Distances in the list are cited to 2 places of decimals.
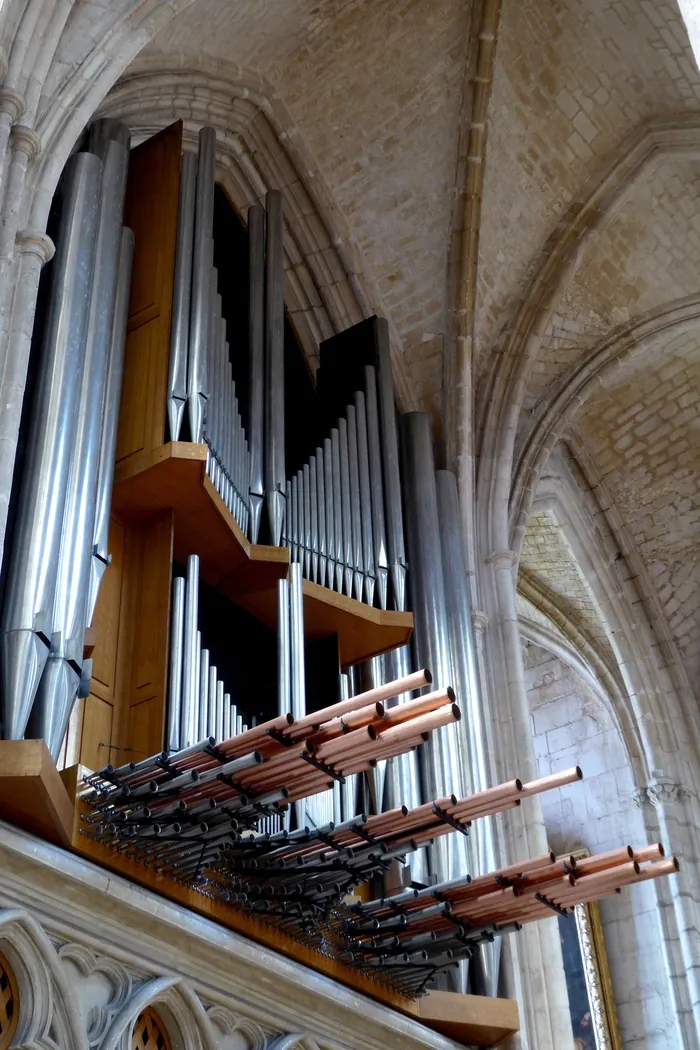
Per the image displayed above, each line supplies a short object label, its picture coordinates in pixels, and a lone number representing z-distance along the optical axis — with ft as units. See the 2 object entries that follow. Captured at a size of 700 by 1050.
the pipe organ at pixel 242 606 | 17.58
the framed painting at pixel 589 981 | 37.96
